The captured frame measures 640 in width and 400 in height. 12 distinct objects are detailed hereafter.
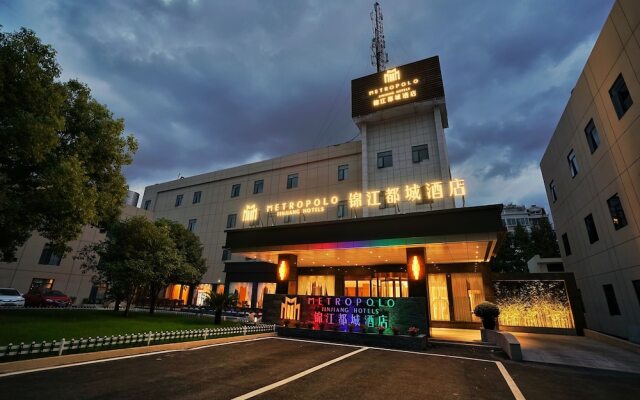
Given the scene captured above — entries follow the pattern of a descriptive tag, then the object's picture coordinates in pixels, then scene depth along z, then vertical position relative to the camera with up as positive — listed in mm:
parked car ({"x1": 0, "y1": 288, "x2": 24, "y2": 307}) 23572 -496
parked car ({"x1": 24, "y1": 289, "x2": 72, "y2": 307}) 25994 -523
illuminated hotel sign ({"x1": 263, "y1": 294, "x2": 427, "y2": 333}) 16016 -446
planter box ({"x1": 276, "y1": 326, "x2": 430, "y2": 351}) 14531 -1809
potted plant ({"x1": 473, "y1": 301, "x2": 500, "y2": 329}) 16617 -373
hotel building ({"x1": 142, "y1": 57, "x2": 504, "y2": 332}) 17359 +6836
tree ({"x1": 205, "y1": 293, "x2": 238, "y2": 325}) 20000 -219
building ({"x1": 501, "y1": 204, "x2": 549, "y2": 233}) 93188 +28085
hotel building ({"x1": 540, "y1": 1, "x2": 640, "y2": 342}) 14461 +7755
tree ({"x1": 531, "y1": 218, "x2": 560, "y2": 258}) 45250 +10196
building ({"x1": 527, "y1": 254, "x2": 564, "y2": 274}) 29836 +4364
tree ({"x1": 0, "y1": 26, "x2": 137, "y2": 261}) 11281 +5768
